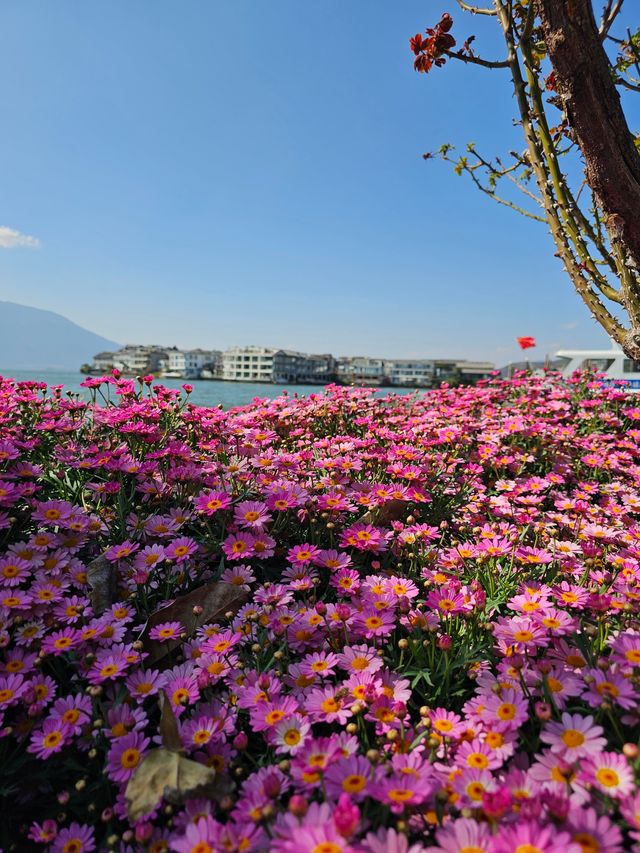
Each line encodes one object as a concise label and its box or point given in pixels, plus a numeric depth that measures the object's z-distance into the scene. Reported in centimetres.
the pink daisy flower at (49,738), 42
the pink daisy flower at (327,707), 45
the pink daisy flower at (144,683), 48
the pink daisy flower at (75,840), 38
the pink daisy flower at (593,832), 31
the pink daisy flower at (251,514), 67
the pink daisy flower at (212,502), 69
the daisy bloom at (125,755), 41
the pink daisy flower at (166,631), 54
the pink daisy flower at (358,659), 50
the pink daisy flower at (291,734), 41
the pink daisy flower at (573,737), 38
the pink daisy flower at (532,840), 30
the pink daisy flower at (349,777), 36
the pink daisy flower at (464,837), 32
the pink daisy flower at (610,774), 35
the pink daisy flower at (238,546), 63
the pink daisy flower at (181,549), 63
